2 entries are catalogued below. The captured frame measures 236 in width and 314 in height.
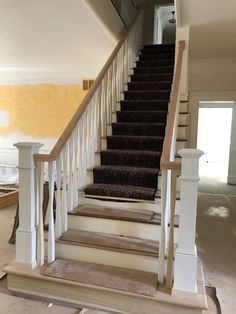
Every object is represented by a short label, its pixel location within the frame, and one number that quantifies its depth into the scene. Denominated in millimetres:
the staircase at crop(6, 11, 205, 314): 1830
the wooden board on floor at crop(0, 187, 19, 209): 4191
